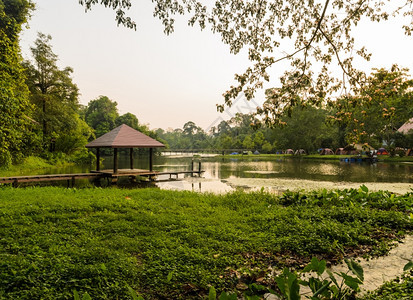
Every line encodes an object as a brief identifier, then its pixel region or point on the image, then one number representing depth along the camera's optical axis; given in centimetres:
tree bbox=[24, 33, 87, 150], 2806
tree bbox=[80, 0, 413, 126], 600
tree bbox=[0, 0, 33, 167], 1293
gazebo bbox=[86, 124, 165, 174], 1805
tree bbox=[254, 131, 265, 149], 7046
